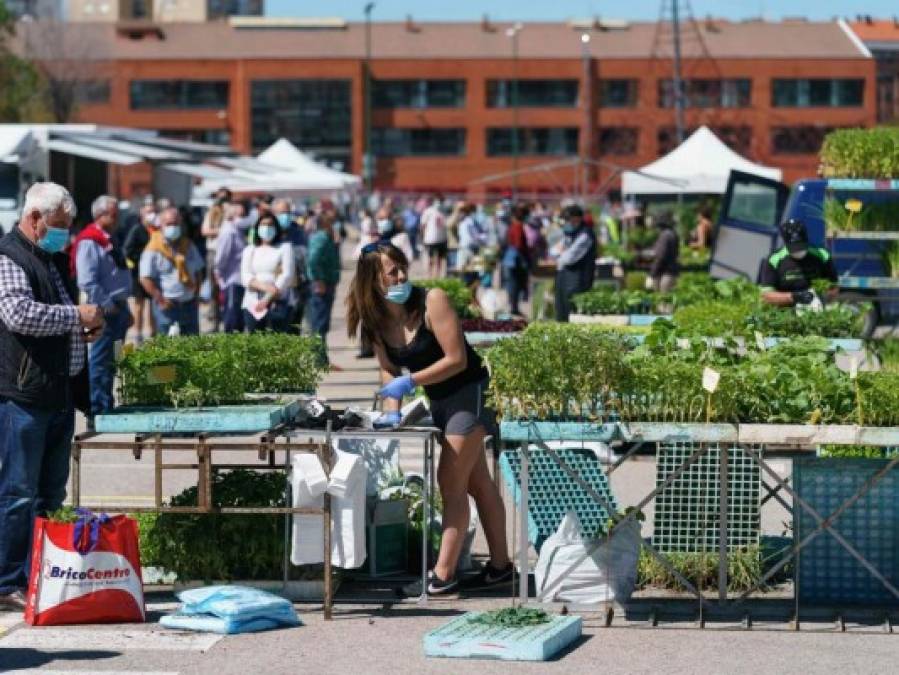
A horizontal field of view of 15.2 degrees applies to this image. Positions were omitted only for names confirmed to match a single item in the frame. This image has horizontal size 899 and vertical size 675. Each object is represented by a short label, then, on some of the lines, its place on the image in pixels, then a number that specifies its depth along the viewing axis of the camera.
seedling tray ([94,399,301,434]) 15.51
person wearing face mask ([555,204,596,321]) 37.43
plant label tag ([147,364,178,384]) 16.10
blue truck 32.15
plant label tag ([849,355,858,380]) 15.61
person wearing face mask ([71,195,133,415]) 25.39
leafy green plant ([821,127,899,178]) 30.24
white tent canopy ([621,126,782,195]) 64.57
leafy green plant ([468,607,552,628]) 14.70
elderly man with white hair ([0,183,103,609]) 15.50
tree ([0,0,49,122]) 141.44
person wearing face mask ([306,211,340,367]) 35.72
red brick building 184.05
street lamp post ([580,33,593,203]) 182.18
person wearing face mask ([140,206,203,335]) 30.57
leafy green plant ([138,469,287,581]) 16.40
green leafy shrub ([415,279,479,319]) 28.36
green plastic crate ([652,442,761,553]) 16.82
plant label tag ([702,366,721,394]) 15.00
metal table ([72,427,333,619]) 15.46
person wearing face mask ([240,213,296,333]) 30.02
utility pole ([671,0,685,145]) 125.65
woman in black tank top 16.17
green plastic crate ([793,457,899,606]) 16.22
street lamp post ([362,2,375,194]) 147.11
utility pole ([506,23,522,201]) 177.93
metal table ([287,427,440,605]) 15.69
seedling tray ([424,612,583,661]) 13.98
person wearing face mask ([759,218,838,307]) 27.43
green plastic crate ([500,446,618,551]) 16.92
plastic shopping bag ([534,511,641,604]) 15.98
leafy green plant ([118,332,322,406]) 16.18
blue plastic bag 14.93
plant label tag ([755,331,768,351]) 18.92
